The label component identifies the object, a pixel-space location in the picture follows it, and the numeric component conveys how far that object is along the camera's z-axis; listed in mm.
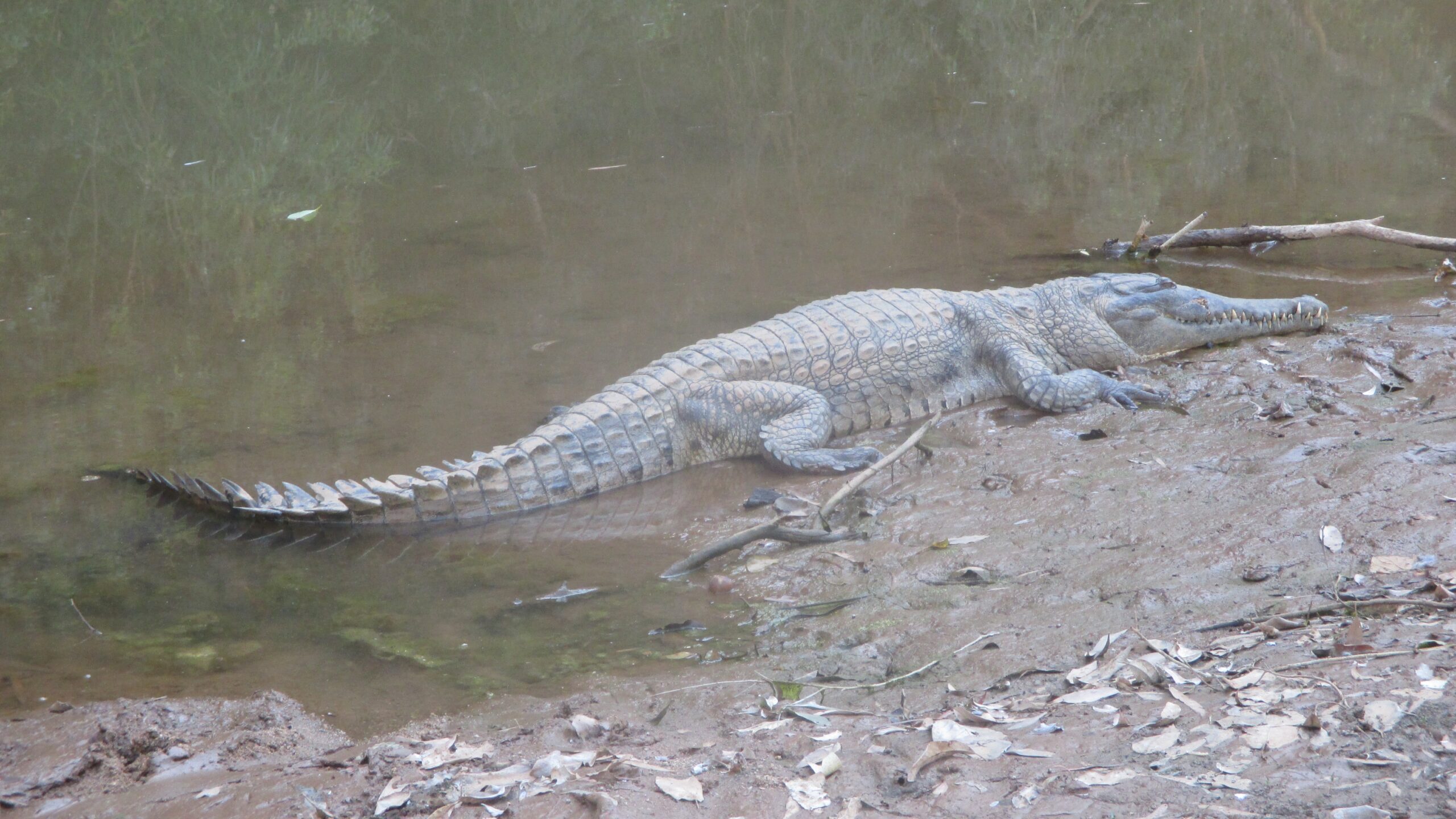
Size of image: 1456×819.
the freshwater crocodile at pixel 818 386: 10719
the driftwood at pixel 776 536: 8852
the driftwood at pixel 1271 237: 13781
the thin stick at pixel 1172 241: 15016
